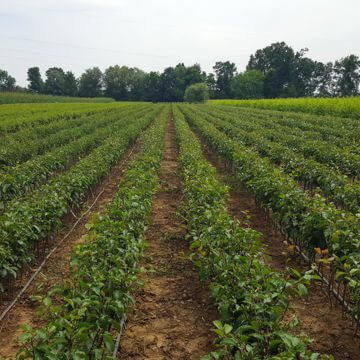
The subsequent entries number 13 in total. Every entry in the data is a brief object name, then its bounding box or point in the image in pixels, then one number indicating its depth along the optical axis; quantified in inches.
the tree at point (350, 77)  3304.6
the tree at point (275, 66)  4045.3
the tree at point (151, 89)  4618.6
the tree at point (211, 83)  4800.7
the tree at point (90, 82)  4493.1
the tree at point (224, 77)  4694.9
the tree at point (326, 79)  4424.2
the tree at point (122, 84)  4530.0
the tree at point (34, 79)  4847.4
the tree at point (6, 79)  5312.0
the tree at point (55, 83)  4441.4
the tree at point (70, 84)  4441.4
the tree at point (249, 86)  3911.4
